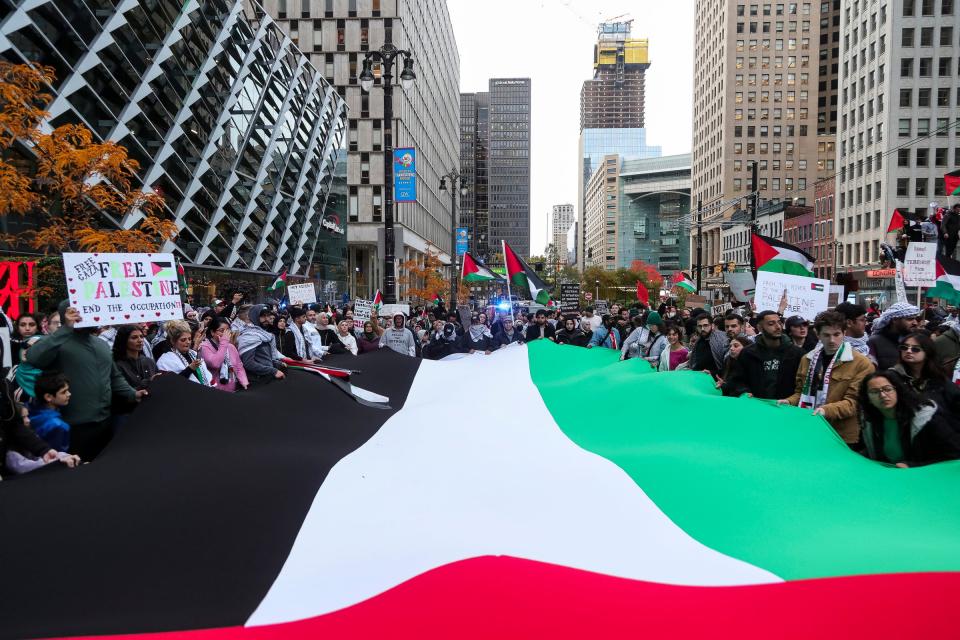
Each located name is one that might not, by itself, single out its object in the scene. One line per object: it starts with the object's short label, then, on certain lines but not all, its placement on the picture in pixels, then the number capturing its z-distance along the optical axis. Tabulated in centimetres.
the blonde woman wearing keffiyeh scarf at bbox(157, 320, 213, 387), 810
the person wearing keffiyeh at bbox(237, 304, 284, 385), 895
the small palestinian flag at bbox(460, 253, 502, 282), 2316
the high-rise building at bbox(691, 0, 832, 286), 12975
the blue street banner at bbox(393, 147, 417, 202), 2492
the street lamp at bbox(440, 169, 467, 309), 3469
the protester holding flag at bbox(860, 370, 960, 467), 513
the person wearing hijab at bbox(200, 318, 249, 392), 852
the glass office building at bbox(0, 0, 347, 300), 3291
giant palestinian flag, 344
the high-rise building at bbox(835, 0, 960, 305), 7094
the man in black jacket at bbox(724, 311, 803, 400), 729
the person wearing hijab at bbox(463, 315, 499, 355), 1738
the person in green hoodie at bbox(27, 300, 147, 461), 629
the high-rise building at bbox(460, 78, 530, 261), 16872
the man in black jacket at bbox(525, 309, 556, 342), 1873
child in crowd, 588
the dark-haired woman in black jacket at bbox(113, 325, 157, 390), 737
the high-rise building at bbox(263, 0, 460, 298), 7275
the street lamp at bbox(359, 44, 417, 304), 1780
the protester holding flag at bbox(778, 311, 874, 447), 588
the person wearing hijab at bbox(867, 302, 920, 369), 870
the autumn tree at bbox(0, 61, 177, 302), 1656
